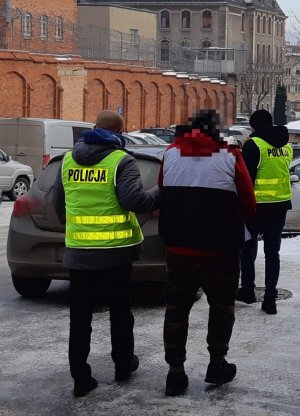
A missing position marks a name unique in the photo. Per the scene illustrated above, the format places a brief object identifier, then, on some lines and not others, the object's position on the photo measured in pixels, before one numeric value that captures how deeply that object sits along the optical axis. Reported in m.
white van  27.89
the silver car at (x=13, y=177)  25.58
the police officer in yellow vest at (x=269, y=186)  9.43
